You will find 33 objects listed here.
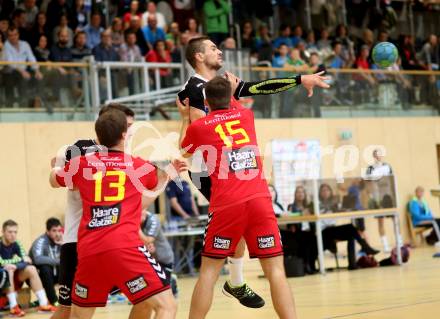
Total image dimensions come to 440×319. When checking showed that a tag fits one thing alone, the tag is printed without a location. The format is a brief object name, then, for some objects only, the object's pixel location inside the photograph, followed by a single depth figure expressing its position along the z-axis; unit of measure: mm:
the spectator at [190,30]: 21080
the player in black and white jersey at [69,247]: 7605
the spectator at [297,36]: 23719
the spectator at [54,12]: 19584
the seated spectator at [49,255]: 13789
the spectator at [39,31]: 19009
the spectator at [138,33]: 20380
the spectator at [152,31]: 20734
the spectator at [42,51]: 18703
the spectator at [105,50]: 18922
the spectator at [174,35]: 21297
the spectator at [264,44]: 21844
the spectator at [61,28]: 19281
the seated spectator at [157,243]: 13562
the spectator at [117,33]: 19734
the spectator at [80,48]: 19027
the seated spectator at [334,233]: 16641
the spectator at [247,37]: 22750
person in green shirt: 22109
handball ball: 12727
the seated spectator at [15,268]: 13297
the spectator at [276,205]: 16766
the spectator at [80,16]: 20016
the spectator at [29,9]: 19578
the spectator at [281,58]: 21745
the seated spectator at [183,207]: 17672
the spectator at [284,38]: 23469
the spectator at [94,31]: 19750
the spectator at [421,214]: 22906
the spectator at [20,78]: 17250
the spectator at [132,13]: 20852
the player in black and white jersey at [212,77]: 8320
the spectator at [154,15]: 21062
